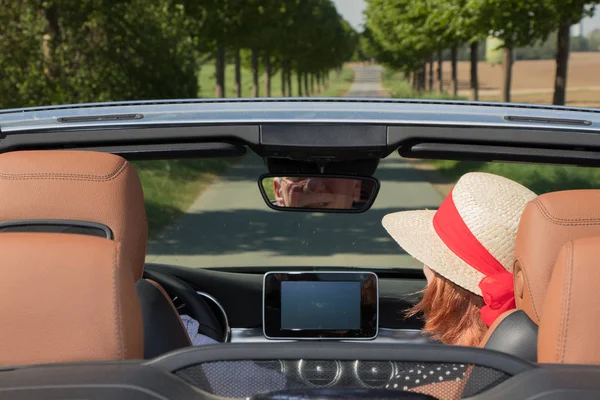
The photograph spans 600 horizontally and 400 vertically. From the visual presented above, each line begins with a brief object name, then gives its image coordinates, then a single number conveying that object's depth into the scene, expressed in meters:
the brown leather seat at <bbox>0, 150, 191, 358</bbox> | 2.49
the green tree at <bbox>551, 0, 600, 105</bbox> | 21.86
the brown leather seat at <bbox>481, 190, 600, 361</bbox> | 2.20
